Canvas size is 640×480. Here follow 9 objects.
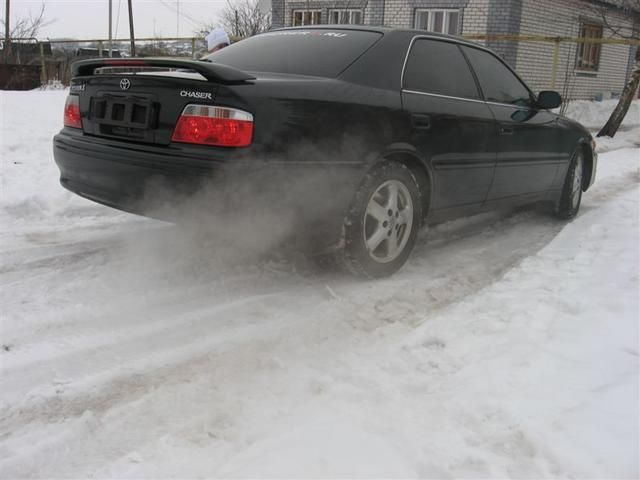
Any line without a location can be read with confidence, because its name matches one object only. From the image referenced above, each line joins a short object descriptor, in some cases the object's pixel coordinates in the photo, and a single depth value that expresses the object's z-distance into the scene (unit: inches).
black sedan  116.6
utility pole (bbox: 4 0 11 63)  782.5
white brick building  596.7
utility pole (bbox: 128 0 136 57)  943.7
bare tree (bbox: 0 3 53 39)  926.4
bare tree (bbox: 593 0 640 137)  524.4
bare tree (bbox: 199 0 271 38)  856.9
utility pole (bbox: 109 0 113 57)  574.9
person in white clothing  275.6
